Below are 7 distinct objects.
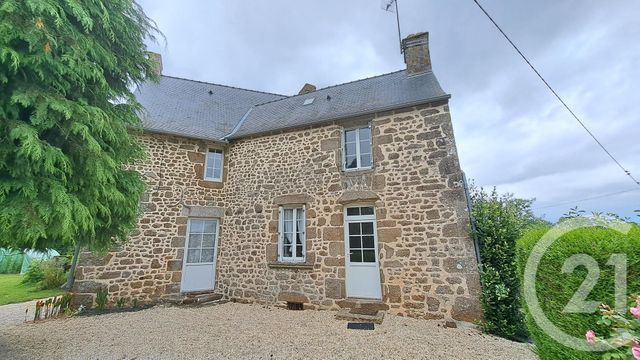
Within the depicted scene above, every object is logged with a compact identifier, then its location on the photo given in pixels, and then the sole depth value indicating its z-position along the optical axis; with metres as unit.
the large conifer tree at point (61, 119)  2.63
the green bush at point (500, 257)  4.71
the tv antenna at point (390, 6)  7.56
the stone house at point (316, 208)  5.67
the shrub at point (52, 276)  9.30
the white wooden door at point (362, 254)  6.06
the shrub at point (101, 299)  6.32
